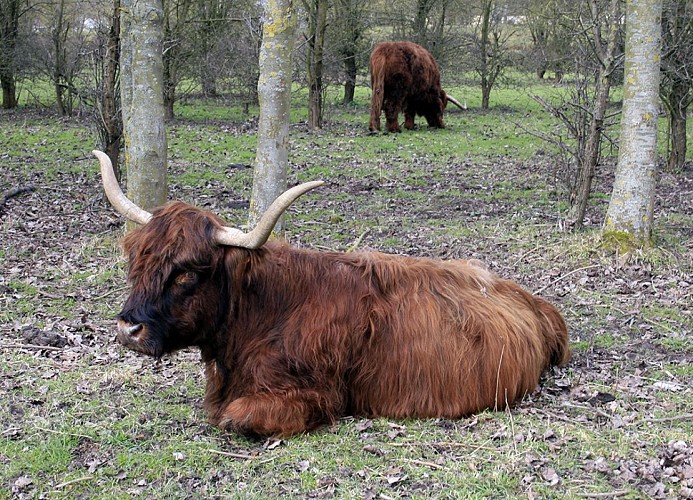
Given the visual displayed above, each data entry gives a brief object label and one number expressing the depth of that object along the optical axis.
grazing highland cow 19.78
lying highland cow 4.52
